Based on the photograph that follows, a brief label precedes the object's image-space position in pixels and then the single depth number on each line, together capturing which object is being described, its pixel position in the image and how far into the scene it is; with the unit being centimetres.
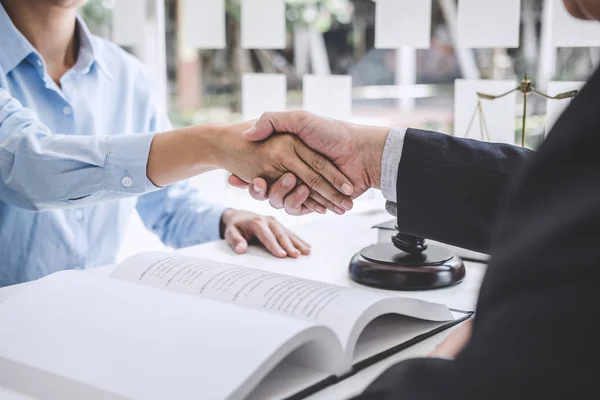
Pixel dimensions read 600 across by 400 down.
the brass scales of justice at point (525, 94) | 151
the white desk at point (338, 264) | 89
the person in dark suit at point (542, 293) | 42
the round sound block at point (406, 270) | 123
